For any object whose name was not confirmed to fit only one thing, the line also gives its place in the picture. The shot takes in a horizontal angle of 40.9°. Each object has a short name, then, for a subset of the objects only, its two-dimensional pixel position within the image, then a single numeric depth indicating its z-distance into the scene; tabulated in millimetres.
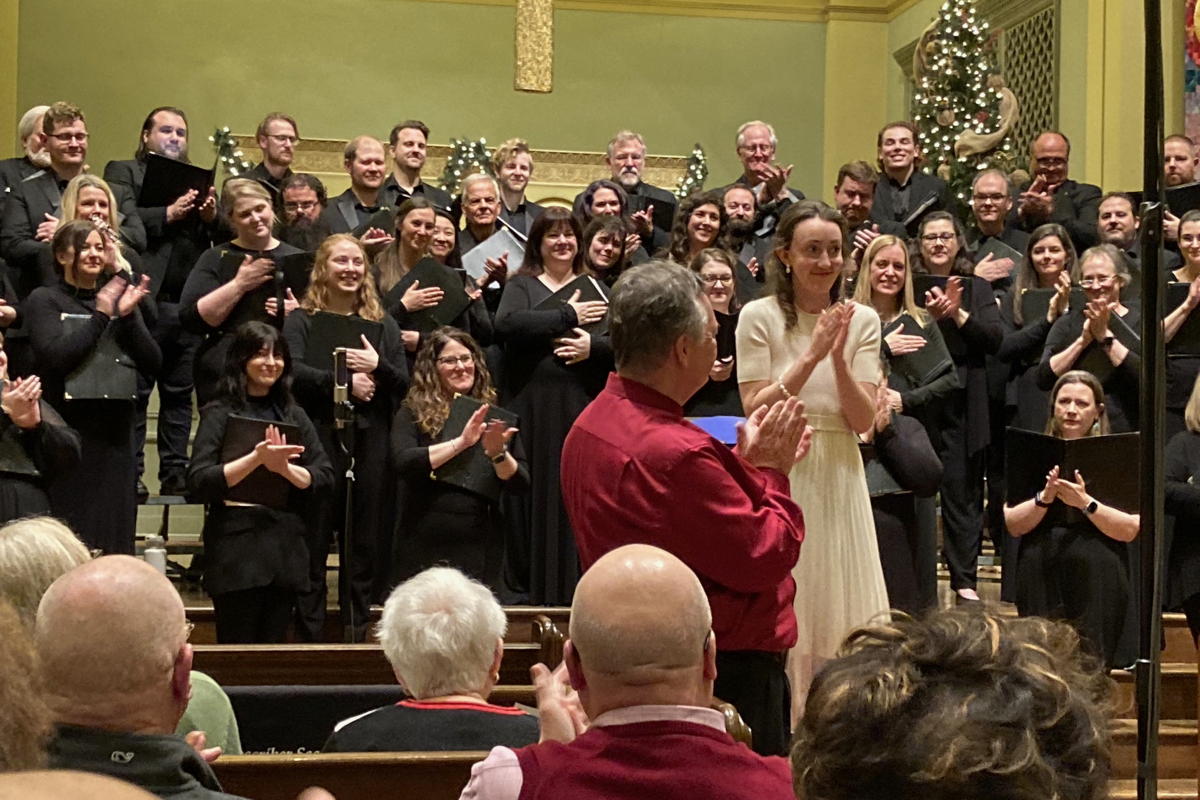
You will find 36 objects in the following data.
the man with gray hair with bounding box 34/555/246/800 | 1948
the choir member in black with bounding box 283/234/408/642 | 5906
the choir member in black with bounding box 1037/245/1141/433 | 6297
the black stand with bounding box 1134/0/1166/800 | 2334
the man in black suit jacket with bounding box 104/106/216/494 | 6898
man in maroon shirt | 2809
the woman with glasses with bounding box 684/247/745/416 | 6211
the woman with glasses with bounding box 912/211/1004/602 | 6625
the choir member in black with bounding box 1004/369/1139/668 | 5227
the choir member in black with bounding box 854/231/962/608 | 5703
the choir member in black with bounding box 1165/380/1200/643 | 5137
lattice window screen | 11727
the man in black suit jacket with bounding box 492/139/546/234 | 7758
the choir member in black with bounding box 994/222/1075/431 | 6695
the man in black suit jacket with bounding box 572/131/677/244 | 7266
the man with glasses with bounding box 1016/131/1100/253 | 7832
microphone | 5691
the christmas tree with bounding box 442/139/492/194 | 10539
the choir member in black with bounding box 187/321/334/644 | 5379
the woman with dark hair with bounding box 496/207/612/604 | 6176
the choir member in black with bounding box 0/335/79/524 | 5293
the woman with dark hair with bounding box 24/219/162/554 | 5660
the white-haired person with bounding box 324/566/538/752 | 2854
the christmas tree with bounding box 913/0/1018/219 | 9992
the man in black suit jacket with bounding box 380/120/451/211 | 7820
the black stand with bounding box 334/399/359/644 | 5707
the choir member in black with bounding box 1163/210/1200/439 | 6355
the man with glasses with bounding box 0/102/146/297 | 6355
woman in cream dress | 3551
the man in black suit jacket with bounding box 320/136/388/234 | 7523
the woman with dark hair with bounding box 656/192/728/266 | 6824
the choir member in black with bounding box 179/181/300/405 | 6184
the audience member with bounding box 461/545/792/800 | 1926
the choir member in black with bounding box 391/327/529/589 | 5762
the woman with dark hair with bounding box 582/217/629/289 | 6508
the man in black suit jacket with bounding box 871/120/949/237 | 8039
